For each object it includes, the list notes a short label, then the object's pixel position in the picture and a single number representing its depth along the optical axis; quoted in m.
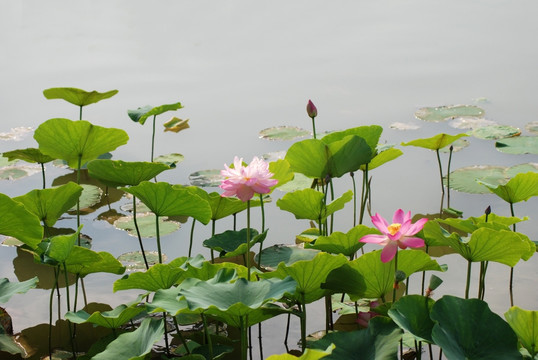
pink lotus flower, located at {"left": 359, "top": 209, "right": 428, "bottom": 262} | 3.61
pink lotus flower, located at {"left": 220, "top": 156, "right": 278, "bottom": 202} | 3.70
